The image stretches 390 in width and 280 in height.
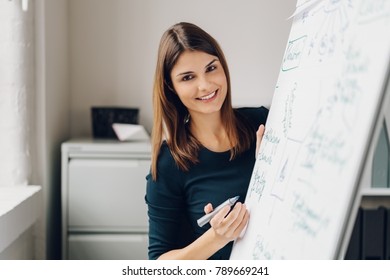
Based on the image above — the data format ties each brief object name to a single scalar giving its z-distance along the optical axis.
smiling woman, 1.02
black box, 1.72
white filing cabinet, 1.62
